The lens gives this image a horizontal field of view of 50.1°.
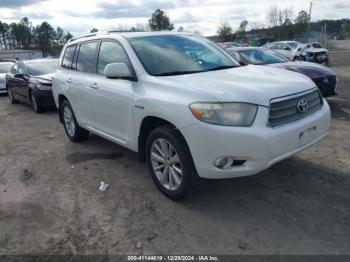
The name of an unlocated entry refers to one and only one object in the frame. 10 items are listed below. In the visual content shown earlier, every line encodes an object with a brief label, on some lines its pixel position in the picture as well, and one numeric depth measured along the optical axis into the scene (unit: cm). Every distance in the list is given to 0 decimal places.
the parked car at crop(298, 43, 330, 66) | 1952
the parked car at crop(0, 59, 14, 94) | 1564
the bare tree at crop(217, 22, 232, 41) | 6347
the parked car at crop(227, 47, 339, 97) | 835
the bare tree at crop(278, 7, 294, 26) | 5819
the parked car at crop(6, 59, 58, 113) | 1022
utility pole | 5578
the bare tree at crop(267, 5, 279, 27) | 6612
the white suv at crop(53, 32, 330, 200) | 359
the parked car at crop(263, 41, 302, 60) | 2040
